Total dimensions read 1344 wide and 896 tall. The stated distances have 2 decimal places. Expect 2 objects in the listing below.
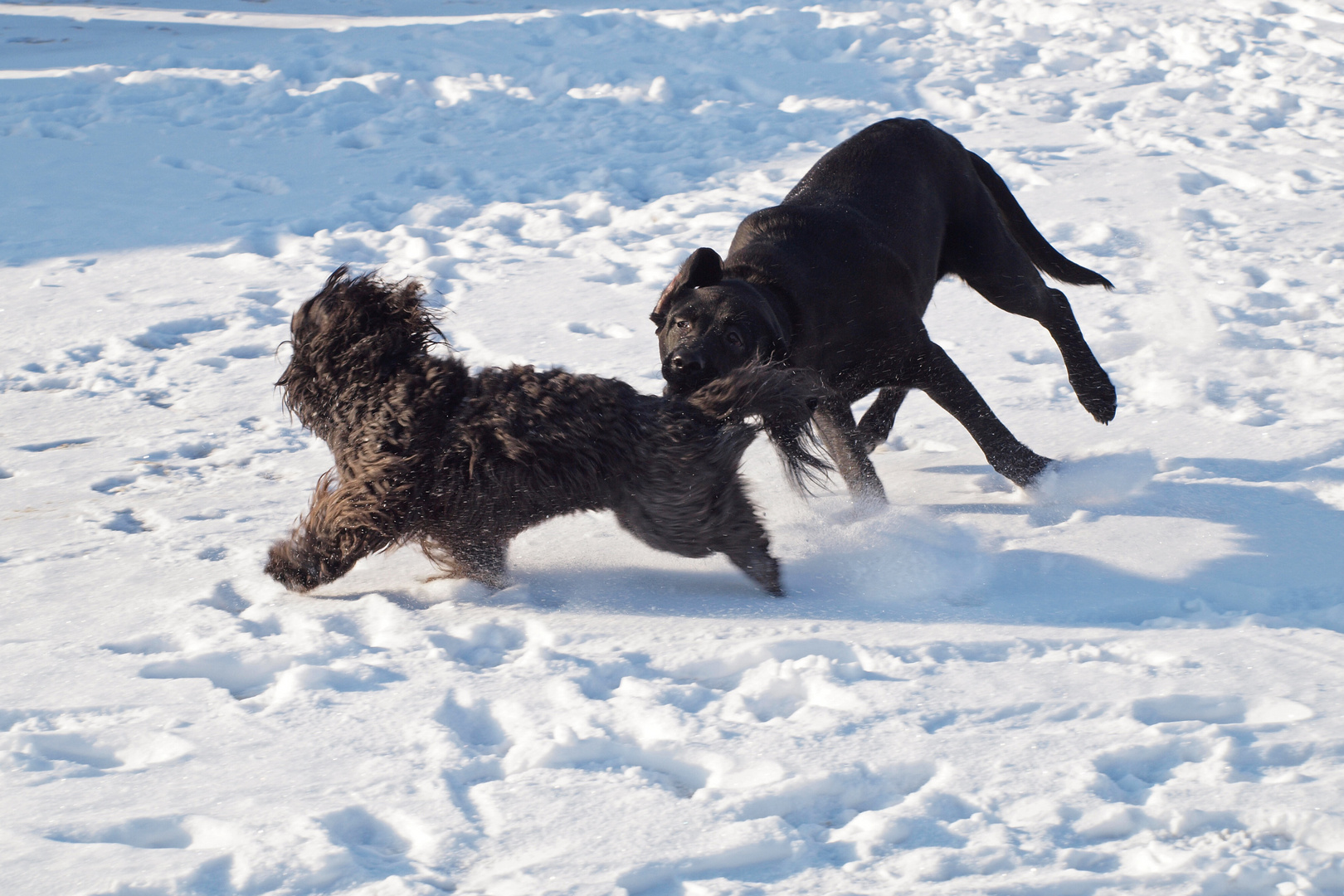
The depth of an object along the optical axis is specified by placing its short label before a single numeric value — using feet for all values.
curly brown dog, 19.43
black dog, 22.58
